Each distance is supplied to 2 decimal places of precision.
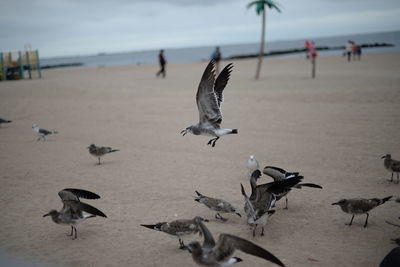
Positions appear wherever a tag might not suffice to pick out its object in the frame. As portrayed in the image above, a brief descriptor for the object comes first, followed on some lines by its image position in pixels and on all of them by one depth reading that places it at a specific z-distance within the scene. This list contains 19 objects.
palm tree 26.88
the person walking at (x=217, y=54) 27.23
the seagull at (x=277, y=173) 7.51
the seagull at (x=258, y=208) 6.16
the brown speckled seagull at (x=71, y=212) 6.58
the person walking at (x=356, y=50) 41.42
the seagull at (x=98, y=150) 10.75
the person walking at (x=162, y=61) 34.25
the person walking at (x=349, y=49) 39.84
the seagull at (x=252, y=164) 8.80
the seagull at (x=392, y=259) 4.92
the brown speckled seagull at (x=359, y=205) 6.46
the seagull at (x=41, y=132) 13.70
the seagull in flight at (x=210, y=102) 8.02
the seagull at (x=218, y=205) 6.85
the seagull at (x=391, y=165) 8.05
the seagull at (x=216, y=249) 4.89
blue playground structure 35.31
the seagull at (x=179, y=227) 6.10
